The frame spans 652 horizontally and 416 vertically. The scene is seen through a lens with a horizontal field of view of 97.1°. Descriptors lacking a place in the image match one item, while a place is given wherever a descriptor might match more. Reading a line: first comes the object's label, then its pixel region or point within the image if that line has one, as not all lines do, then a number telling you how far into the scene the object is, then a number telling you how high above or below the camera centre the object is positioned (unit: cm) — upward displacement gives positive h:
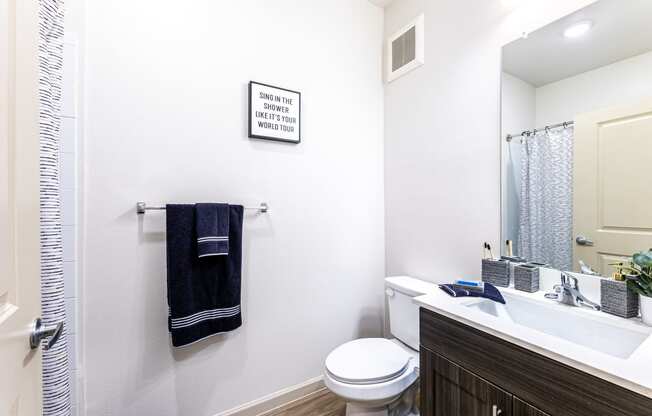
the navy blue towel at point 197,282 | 135 -36
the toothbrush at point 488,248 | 145 -19
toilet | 125 -73
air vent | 179 +106
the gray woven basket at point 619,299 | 95 -30
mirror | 103 +30
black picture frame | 159 +48
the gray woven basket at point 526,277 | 124 -29
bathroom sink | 92 -41
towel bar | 133 +1
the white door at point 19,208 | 51 +0
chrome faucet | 107 -32
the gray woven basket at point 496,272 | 133 -29
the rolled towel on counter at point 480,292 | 120 -36
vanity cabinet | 67 -48
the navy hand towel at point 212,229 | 138 -10
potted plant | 91 -23
